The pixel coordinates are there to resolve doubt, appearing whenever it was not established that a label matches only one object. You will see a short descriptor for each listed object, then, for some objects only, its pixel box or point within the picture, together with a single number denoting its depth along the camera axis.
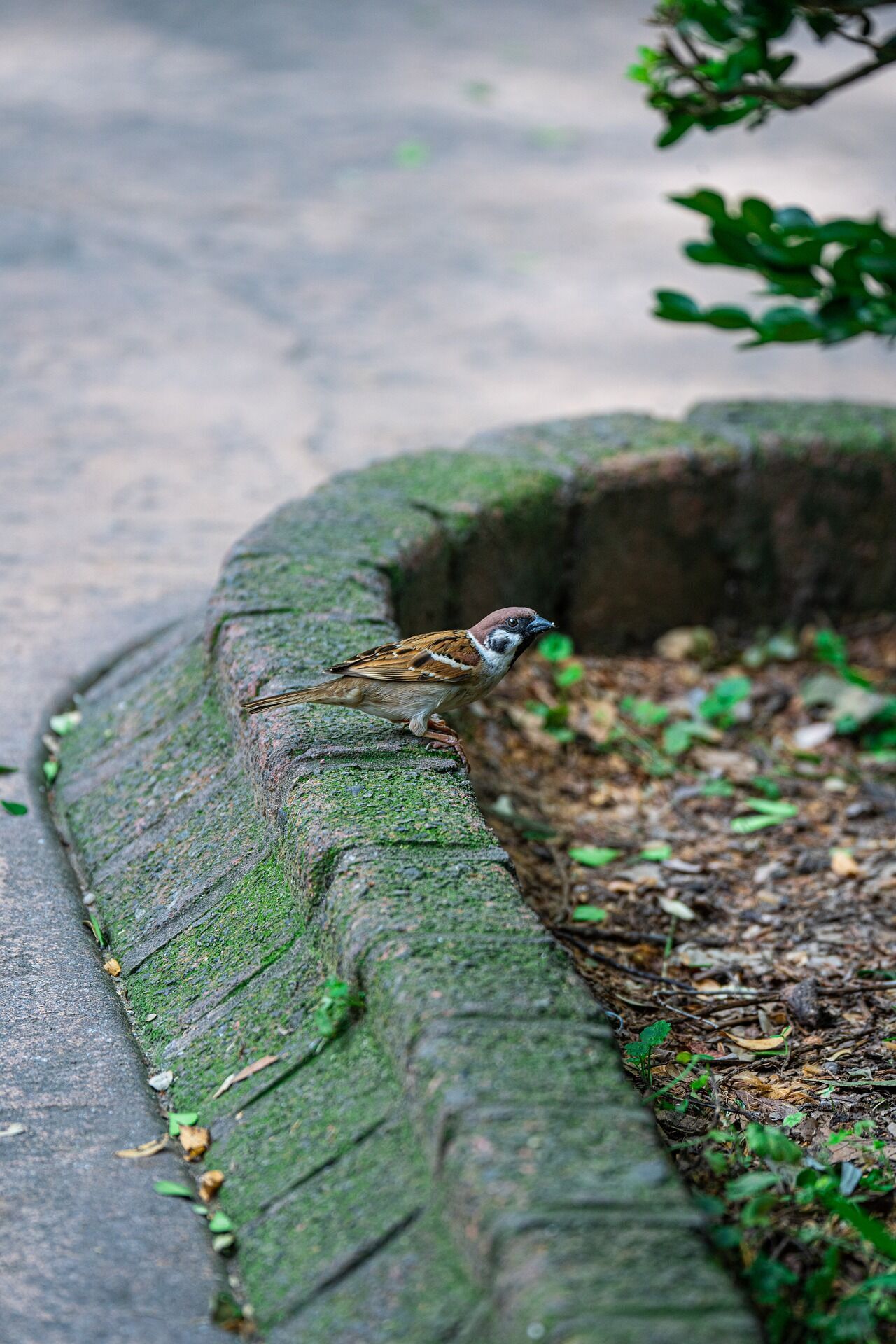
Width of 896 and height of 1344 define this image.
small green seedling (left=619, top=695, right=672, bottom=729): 9.58
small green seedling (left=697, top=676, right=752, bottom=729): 9.62
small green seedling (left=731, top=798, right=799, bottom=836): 8.51
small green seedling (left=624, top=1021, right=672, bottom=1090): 5.77
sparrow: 6.12
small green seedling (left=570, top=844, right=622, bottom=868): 7.97
